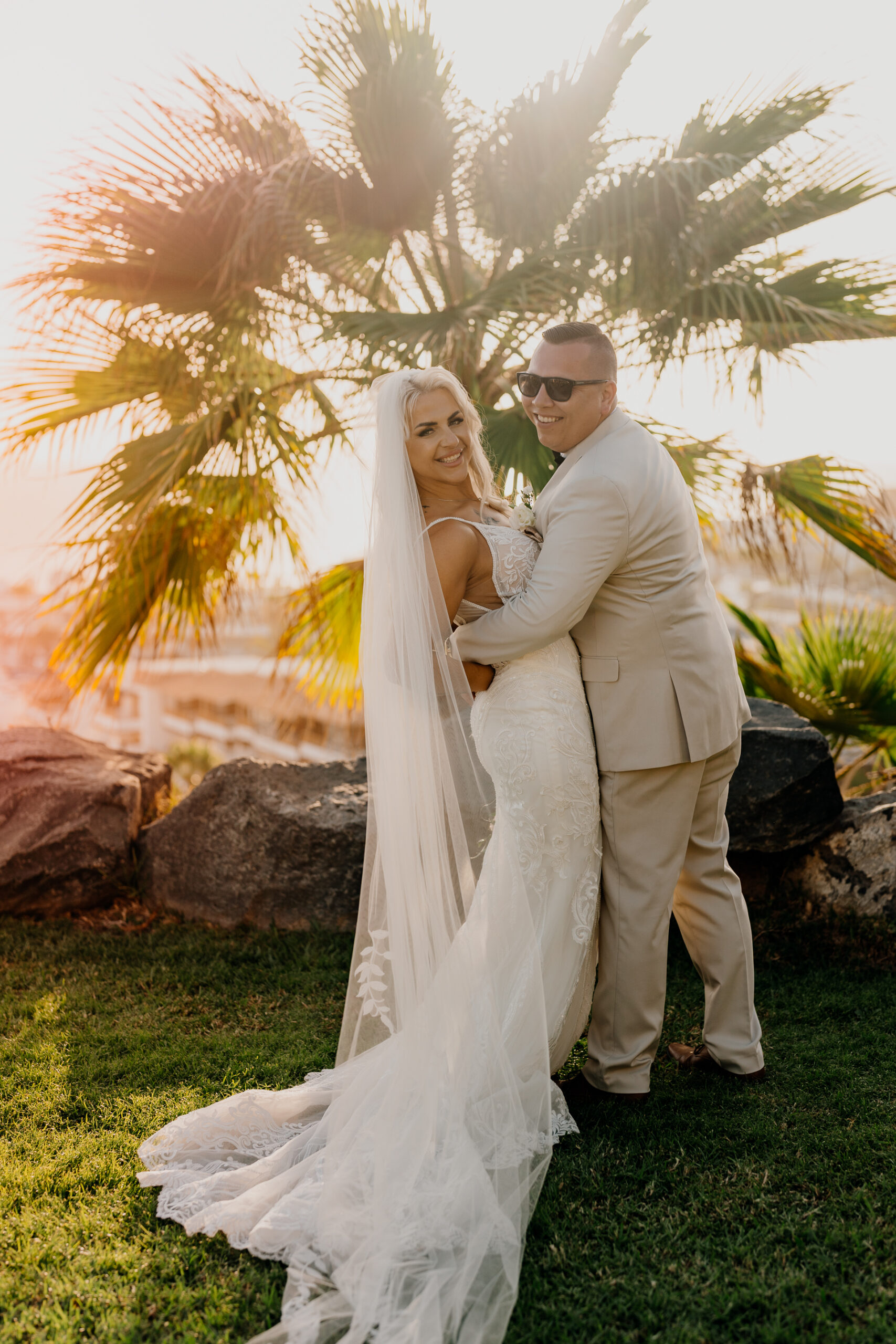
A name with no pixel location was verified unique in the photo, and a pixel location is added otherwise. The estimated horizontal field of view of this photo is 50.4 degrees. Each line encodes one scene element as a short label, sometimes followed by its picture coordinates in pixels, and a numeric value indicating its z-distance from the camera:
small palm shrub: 5.30
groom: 2.86
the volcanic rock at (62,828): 4.90
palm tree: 4.80
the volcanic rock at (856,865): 4.28
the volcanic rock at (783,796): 4.38
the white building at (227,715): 6.20
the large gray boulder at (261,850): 4.70
